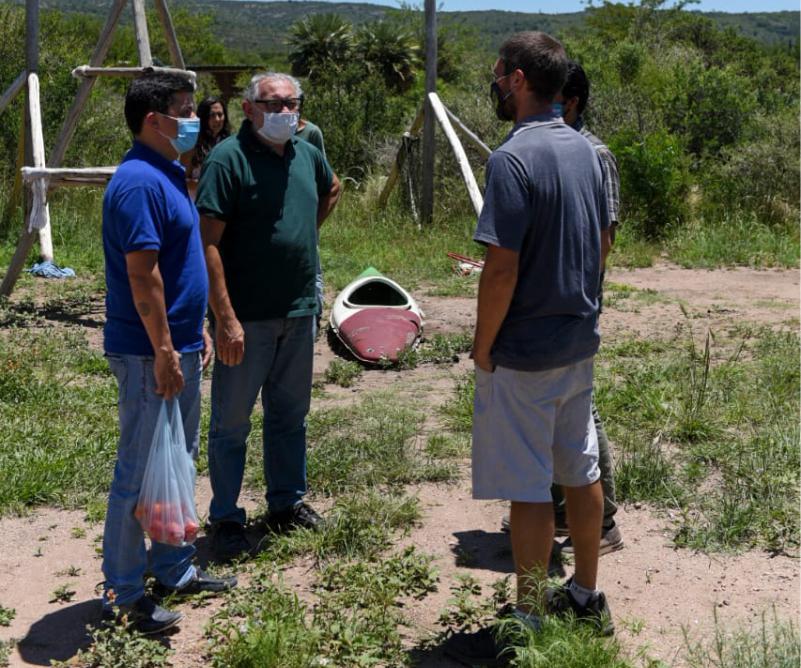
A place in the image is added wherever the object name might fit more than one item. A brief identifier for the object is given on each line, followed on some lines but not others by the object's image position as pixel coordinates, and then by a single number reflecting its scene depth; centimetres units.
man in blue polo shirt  344
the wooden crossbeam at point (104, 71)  870
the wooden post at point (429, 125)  1202
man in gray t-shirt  322
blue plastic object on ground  1022
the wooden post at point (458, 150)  970
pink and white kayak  761
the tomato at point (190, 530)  364
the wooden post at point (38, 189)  876
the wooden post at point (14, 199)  1120
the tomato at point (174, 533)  356
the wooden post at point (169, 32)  928
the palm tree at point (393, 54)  4025
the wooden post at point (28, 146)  919
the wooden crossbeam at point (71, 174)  858
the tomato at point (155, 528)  355
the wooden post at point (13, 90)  973
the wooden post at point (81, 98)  936
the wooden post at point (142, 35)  891
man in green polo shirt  409
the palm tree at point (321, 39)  4262
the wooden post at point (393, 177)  1256
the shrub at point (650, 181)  1253
